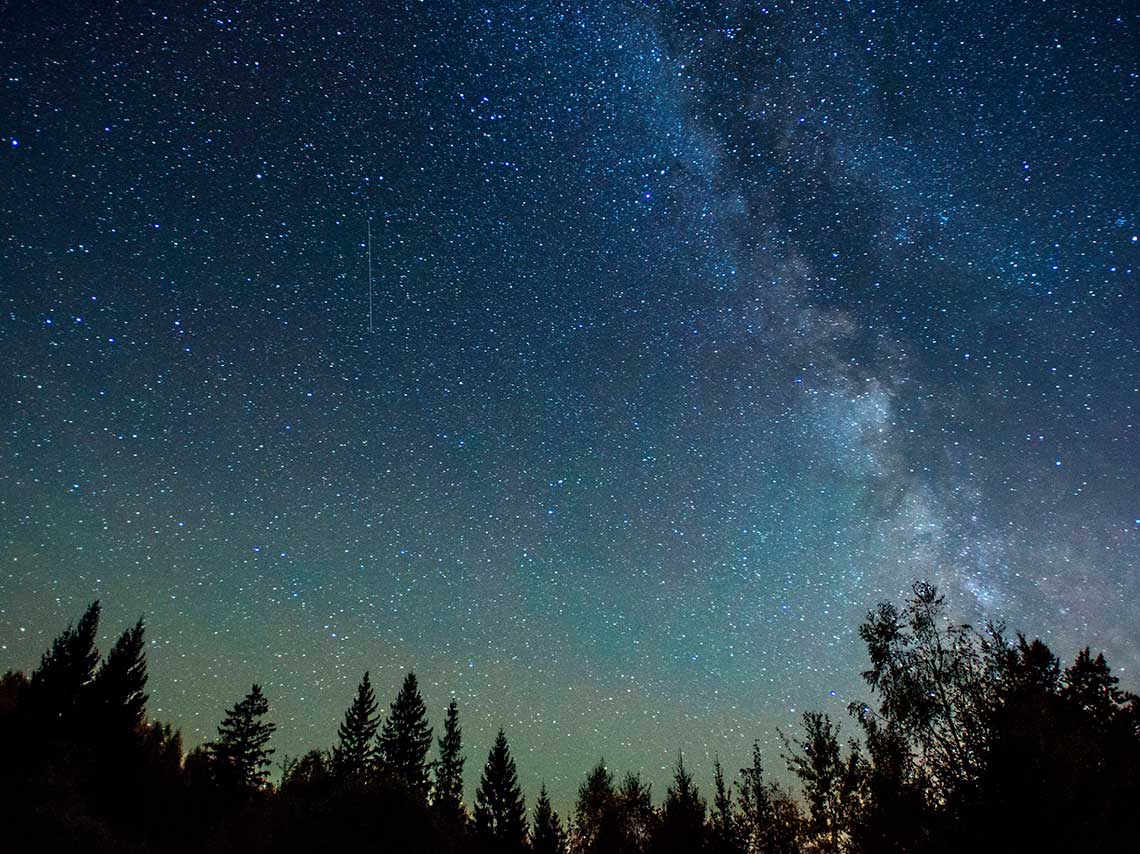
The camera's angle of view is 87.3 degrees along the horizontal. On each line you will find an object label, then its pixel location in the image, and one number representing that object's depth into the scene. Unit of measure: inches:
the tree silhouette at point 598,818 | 1873.8
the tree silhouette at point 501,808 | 1892.2
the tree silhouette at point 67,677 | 1473.9
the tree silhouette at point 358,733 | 2096.6
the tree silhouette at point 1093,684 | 1302.8
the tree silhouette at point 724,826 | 1432.6
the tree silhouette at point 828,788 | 1098.7
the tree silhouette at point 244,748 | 1936.5
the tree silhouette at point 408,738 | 2047.2
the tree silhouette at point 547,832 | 1913.1
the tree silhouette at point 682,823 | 1514.5
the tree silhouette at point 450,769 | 2094.0
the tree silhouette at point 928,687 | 766.5
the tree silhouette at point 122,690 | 1573.6
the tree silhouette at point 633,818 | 1865.4
